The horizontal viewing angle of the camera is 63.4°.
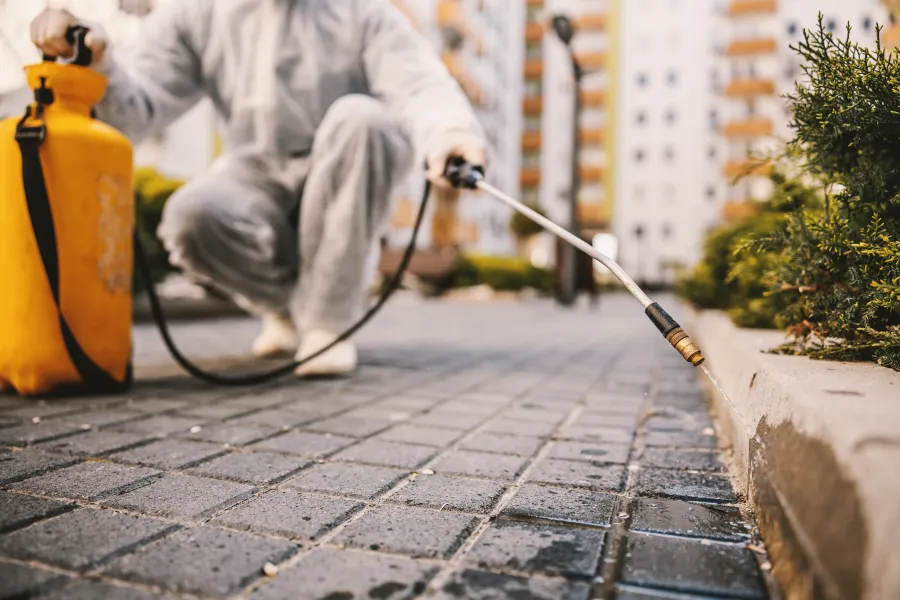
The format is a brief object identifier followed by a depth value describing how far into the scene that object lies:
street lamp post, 12.35
